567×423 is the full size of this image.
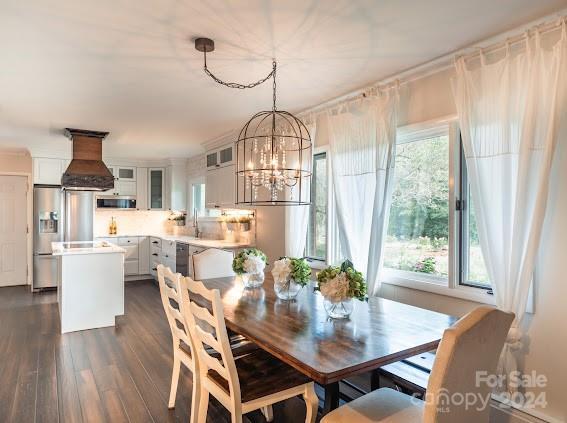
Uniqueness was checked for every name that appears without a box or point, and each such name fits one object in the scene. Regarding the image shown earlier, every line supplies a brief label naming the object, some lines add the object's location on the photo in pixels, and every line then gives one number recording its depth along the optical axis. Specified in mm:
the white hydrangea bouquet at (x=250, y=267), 2709
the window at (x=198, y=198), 6801
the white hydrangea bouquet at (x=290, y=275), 2336
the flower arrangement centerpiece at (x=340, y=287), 1925
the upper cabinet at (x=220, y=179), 5133
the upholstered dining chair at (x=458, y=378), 1273
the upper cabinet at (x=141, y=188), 7301
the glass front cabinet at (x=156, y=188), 7387
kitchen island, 4078
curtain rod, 2051
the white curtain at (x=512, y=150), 2020
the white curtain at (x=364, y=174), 2938
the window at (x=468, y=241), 2531
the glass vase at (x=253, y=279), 2761
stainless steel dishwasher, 5777
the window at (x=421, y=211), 2756
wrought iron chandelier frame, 2336
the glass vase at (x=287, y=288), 2363
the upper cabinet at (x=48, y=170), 6082
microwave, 6969
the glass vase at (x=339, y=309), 2027
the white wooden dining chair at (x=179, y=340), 2105
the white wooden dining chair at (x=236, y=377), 1748
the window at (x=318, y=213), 3924
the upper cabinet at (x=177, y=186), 7227
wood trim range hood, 4612
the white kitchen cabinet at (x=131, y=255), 6938
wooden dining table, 1476
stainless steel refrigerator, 6043
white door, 6406
